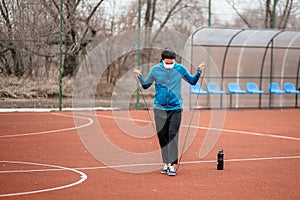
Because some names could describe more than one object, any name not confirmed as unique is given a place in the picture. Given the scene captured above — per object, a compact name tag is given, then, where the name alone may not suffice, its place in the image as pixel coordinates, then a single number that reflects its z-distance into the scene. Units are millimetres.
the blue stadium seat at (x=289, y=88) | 26270
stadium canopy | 25047
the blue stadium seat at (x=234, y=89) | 24769
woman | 9898
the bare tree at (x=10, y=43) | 22031
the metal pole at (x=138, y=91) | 23828
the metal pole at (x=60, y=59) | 22669
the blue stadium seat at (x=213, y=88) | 24203
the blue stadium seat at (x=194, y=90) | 22930
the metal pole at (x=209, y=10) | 26041
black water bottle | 10169
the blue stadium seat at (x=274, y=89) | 25781
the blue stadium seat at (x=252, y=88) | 25391
